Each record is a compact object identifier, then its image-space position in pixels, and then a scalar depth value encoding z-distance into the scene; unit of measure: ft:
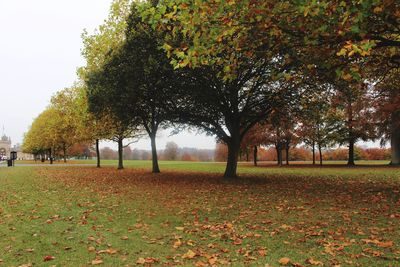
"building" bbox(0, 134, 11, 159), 492.08
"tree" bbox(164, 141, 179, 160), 350.27
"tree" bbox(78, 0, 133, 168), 94.22
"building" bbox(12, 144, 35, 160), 486.22
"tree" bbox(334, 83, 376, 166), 124.16
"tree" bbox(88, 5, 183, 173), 58.18
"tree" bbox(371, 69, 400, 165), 94.35
